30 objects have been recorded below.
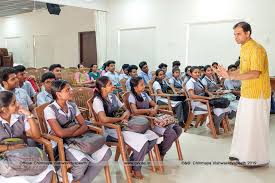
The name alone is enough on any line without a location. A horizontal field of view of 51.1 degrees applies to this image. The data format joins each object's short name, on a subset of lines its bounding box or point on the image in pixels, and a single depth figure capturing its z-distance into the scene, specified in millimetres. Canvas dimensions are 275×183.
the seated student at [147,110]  2910
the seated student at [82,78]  6117
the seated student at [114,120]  2582
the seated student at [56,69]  4368
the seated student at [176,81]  5180
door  9906
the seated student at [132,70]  5659
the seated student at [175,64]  6162
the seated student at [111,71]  6148
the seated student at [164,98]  4512
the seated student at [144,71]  5898
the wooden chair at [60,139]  2076
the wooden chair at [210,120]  4160
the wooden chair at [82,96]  3363
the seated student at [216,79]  5840
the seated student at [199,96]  4211
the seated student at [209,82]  4861
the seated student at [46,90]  3162
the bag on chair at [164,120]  2848
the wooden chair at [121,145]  2506
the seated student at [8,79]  2908
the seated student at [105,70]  6398
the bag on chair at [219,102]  4155
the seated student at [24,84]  3654
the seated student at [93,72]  6633
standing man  2836
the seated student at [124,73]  5917
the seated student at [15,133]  1797
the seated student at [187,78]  4594
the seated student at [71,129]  2121
